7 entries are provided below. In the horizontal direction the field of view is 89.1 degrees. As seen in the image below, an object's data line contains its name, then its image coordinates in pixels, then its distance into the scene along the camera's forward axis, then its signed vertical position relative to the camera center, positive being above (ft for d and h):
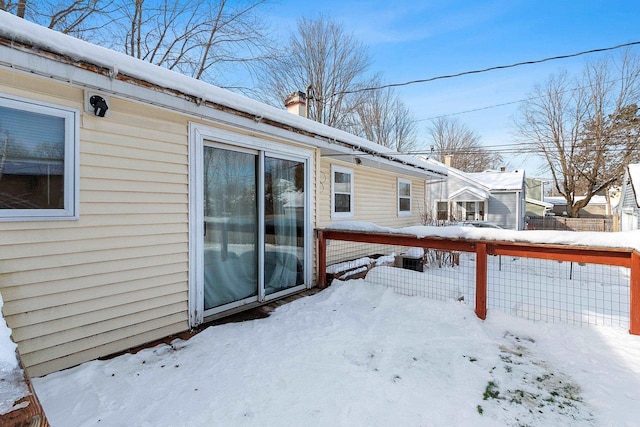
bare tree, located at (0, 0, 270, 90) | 31.96 +18.67
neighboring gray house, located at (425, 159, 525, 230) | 55.93 +3.16
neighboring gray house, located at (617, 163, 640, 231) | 33.88 +1.74
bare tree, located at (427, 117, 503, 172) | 90.53 +22.41
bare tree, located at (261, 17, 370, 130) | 57.62 +27.00
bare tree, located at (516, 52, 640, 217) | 58.34 +17.67
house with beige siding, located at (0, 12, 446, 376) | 7.83 +0.51
